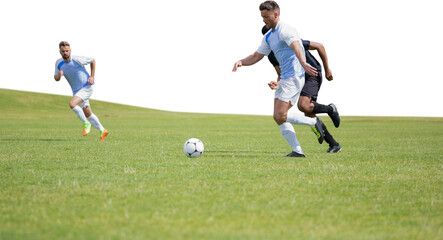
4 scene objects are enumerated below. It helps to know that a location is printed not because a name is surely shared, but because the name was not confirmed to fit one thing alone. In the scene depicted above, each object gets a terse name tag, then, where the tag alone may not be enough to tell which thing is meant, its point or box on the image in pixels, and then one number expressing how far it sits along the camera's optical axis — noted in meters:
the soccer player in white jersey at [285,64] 17.17
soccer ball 17.83
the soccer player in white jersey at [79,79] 28.98
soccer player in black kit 19.92
